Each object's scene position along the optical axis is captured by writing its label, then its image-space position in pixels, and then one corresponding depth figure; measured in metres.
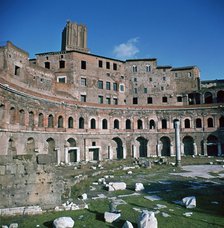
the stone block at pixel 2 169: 9.42
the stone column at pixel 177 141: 24.97
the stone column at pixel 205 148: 34.69
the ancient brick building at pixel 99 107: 25.12
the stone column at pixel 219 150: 34.18
